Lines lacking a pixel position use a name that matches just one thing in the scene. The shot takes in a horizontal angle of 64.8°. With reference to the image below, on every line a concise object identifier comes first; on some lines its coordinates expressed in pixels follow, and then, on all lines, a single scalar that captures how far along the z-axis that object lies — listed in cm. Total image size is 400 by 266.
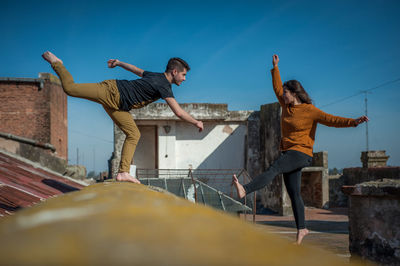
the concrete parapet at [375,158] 1225
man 293
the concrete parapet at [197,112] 1145
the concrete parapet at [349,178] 1138
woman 310
